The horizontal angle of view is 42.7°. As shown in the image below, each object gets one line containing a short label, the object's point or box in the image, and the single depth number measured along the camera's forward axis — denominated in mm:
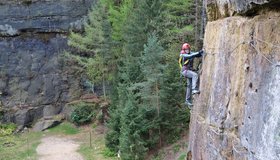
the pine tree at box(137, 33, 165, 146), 16953
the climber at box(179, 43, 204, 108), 9820
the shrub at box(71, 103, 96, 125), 26078
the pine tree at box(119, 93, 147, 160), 16922
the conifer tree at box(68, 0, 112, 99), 23375
